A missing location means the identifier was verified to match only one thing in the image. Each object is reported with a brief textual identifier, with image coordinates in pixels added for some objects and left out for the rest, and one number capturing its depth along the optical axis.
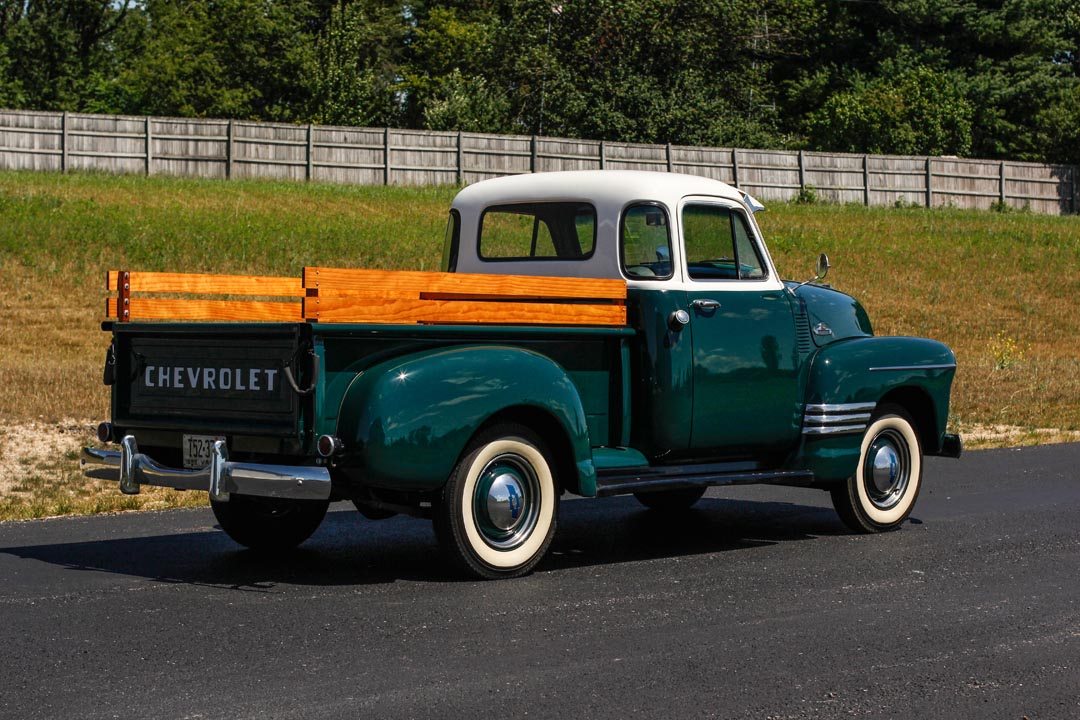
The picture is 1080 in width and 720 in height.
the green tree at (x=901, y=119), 53.62
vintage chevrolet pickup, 7.63
